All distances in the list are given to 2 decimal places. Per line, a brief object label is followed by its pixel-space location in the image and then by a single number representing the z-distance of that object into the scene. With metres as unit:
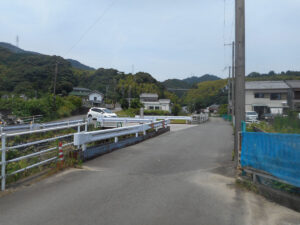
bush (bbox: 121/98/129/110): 62.84
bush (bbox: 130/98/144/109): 56.75
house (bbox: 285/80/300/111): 42.20
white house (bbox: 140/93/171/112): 68.31
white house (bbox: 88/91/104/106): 79.62
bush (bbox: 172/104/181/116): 70.53
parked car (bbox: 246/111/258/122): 30.03
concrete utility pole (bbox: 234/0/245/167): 7.58
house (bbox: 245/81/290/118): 43.44
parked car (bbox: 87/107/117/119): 27.49
